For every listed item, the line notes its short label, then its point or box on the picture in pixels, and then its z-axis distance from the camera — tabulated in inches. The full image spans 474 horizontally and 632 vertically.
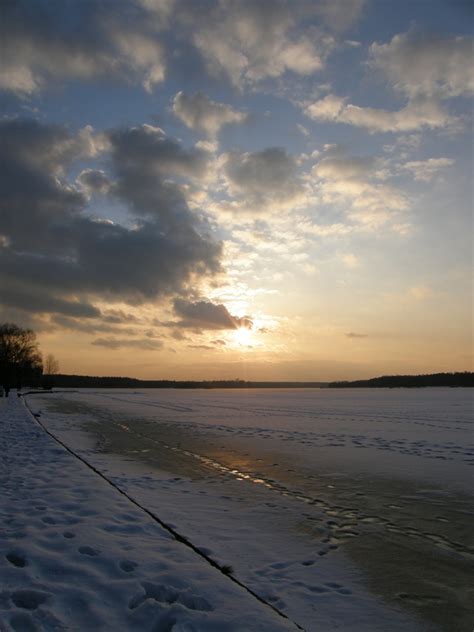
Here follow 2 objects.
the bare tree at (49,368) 6432.1
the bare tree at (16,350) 2947.8
